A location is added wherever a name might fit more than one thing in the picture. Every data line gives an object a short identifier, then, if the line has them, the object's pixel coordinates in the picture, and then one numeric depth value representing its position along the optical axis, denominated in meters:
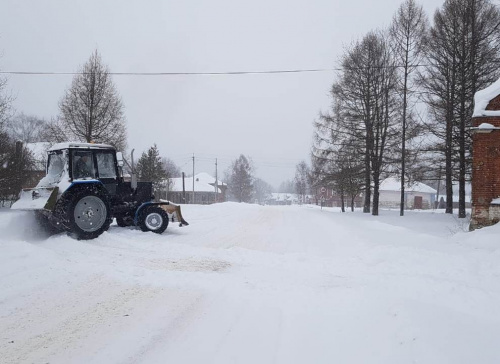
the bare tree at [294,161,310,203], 88.81
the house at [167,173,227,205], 73.53
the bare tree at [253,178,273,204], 141.25
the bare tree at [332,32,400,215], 23.95
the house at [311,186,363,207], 71.99
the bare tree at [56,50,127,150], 23.53
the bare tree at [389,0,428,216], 21.86
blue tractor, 8.77
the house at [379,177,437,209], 64.94
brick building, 11.84
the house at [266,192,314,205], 122.09
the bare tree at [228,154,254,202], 78.38
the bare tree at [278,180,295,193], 172.00
